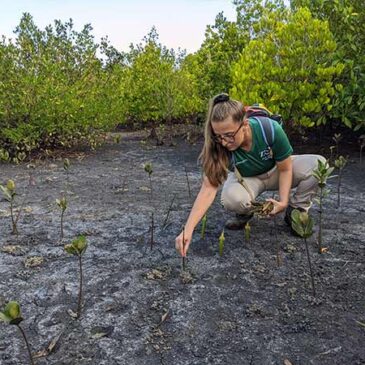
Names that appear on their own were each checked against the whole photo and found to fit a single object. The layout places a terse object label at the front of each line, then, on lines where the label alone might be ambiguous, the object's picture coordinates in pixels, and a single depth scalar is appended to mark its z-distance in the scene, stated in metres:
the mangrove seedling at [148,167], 3.38
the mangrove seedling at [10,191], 2.83
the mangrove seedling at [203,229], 2.95
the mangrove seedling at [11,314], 1.46
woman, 2.48
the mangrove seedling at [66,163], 3.79
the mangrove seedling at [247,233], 2.89
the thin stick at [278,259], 2.62
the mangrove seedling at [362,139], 5.52
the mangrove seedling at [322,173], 2.62
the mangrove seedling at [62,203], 2.80
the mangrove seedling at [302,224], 2.12
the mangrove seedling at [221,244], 2.66
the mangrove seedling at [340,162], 3.34
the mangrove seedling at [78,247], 1.96
